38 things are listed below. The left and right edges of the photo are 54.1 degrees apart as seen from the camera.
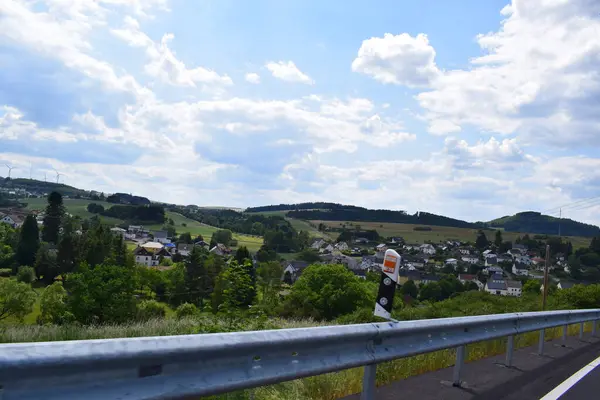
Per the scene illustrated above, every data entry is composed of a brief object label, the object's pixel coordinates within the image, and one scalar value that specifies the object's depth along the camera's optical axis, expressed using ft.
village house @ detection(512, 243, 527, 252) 512.63
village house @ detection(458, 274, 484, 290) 359.21
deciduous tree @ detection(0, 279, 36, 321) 202.80
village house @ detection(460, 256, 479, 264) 476.13
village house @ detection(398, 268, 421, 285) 347.15
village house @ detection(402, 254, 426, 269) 432.66
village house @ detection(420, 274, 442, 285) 353.72
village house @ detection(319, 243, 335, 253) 507.87
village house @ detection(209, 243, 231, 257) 440.04
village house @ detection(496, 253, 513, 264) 475.39
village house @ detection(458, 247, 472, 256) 510.09
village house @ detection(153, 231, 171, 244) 519.11
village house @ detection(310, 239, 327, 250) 524.48
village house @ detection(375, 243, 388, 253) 526.49
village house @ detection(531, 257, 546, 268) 446.03
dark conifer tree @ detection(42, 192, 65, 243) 414.62
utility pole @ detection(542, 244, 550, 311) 97.30
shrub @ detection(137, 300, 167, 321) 206.22
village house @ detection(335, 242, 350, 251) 524.93
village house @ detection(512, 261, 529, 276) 440.04
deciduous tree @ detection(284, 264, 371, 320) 177.02
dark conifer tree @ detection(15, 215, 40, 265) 348.18
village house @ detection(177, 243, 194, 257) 447.83
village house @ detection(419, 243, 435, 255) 507.30
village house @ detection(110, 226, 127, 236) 471.70
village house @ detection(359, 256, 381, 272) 410.19
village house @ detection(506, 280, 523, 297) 344.90
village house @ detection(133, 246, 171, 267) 412.18
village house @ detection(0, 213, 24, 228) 495.08
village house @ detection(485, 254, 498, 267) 477.03
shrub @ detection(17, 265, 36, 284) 304.50
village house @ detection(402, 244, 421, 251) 515.75
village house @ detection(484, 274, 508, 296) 342.50
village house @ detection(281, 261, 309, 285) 352.42
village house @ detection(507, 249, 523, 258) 493.40
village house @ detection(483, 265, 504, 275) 417.96
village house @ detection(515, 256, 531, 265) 474.49
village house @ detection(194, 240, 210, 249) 487.04
